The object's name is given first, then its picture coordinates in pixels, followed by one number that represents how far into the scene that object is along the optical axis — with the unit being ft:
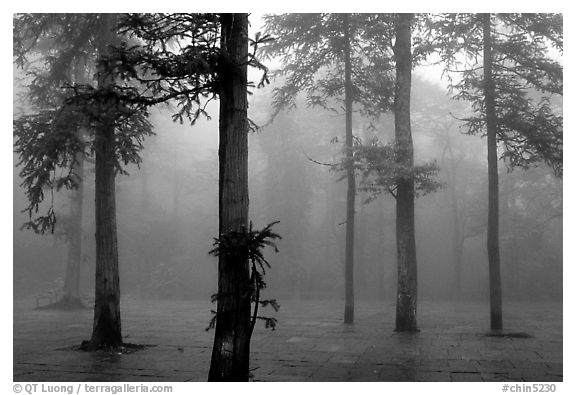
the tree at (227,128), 19.84
